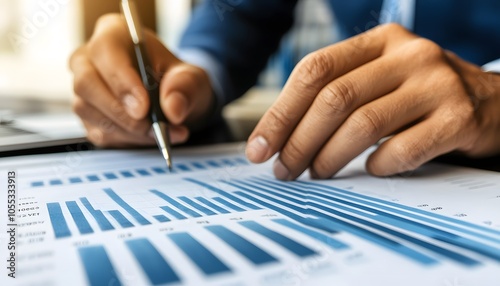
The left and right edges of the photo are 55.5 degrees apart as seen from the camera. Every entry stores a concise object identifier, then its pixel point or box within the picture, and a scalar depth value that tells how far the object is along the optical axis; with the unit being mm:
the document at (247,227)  195
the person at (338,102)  385
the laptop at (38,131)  536
